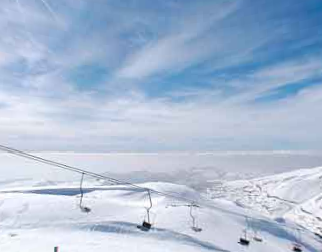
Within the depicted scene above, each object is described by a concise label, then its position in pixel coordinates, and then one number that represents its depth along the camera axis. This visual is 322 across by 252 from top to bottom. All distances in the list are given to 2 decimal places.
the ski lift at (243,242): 53.92
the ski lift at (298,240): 65.31
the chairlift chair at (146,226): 31.45
